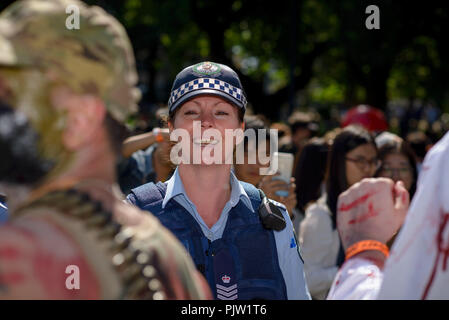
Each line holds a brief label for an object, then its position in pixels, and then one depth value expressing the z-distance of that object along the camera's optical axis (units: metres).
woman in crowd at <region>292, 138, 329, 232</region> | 6.29
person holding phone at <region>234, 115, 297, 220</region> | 4.70
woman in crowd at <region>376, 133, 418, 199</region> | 6.08
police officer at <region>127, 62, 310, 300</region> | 2.84
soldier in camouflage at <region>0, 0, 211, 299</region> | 1.45
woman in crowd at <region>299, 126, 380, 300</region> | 4.93
